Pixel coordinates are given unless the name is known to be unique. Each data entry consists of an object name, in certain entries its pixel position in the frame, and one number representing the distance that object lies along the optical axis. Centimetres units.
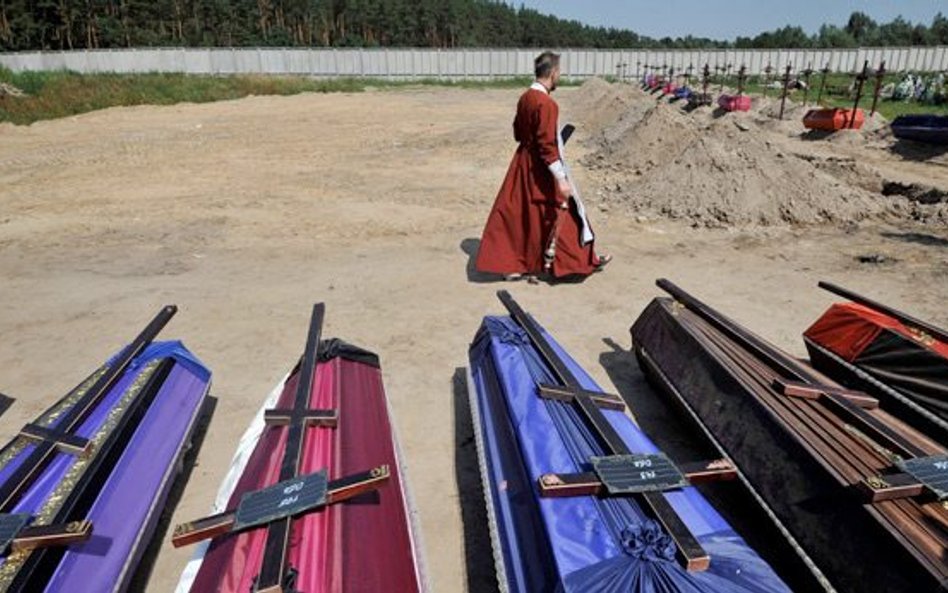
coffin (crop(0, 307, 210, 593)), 227
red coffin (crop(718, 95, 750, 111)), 2338
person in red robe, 593
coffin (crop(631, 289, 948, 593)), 214
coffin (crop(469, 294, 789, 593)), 193
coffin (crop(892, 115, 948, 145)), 1441
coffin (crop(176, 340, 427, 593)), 205
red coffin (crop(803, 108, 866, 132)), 1764
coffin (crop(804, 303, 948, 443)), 333
